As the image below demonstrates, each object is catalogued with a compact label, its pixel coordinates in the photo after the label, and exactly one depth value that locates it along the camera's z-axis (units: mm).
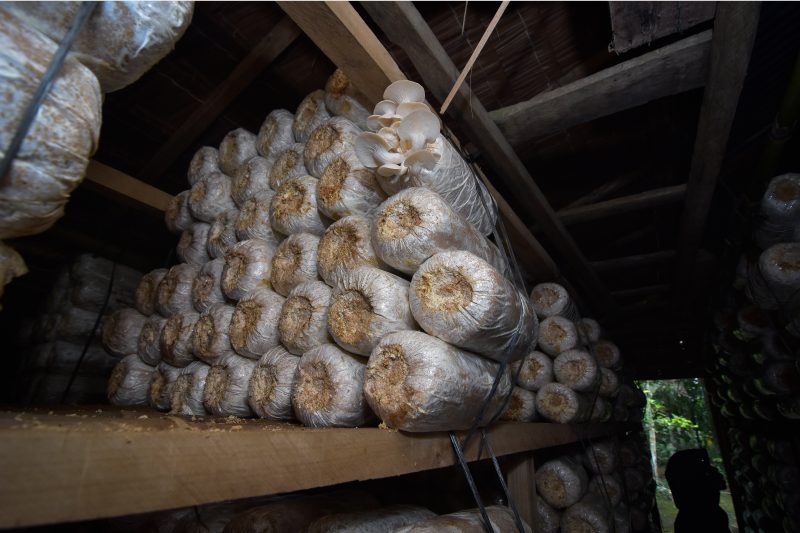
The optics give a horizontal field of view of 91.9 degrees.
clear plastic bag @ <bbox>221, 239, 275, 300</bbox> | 694
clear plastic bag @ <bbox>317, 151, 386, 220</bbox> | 612
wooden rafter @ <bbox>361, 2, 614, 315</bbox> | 583
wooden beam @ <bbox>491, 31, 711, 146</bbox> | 645
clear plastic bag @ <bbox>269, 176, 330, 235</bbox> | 675
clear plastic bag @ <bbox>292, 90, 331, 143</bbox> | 780
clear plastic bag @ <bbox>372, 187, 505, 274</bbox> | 514
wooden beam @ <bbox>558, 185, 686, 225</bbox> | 1031
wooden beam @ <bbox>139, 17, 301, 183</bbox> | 857
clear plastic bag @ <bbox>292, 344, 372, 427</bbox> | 489
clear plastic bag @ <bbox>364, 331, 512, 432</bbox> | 433
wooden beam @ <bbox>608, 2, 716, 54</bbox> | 603
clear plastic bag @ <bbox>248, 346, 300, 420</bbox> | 564
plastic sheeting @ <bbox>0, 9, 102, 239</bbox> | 272
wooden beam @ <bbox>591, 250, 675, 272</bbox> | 1373
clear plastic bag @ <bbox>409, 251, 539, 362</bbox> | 468
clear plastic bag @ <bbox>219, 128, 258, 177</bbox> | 902
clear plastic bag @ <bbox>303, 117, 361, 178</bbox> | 670
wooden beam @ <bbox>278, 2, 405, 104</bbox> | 488
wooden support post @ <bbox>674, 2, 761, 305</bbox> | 562
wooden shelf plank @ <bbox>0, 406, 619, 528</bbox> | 212
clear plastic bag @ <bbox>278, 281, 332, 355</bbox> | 567
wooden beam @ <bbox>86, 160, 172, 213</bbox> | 886
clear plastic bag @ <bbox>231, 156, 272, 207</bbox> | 821
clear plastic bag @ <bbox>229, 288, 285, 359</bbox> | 631
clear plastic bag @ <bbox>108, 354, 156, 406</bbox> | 849
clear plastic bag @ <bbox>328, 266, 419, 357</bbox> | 504
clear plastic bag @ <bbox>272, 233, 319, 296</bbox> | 636
